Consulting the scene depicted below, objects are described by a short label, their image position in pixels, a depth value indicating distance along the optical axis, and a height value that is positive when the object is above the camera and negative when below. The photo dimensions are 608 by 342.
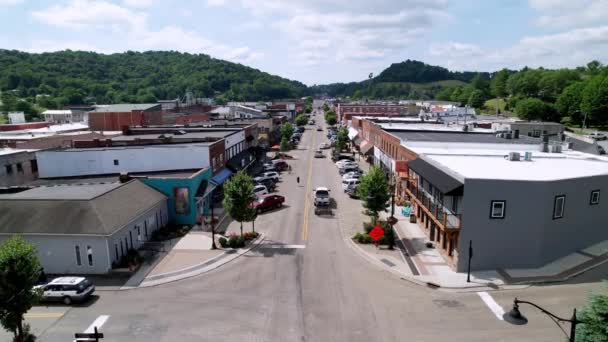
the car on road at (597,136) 77.03 -7.07
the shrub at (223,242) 29.57 -10.49
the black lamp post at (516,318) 10.27 -5.86
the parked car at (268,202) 39.78 -10.18
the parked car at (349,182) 46.97 -9.63
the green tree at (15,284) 15.55 -7.28
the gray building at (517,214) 24.39 -7.33
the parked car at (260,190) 44.50 -9.95
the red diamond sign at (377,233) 28.83 -9.65
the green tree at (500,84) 180.00 +8.56
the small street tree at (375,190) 31.31 -7.00
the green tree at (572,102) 106.81 -0.07
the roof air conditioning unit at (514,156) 32.72 -4.53
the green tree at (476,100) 163.04 +1.03
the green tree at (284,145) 78.19 -8.29
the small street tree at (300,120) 138.88 -6.08
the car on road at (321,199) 39.47 -9.68
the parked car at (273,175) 52.57 -9.91
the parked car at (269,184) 49.38 -10.21
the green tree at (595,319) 11.41 -6.50
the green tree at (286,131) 88.54 -6.22
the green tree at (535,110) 110.06 -2.38
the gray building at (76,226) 25.06 -7.97
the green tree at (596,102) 96.25 -0.08
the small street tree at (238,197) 30.58 -7.32
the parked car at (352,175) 51.92 -9.71
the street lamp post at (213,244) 29.44 -10.58
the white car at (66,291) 21.31 -10.22
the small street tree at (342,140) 79.58 -7.56
